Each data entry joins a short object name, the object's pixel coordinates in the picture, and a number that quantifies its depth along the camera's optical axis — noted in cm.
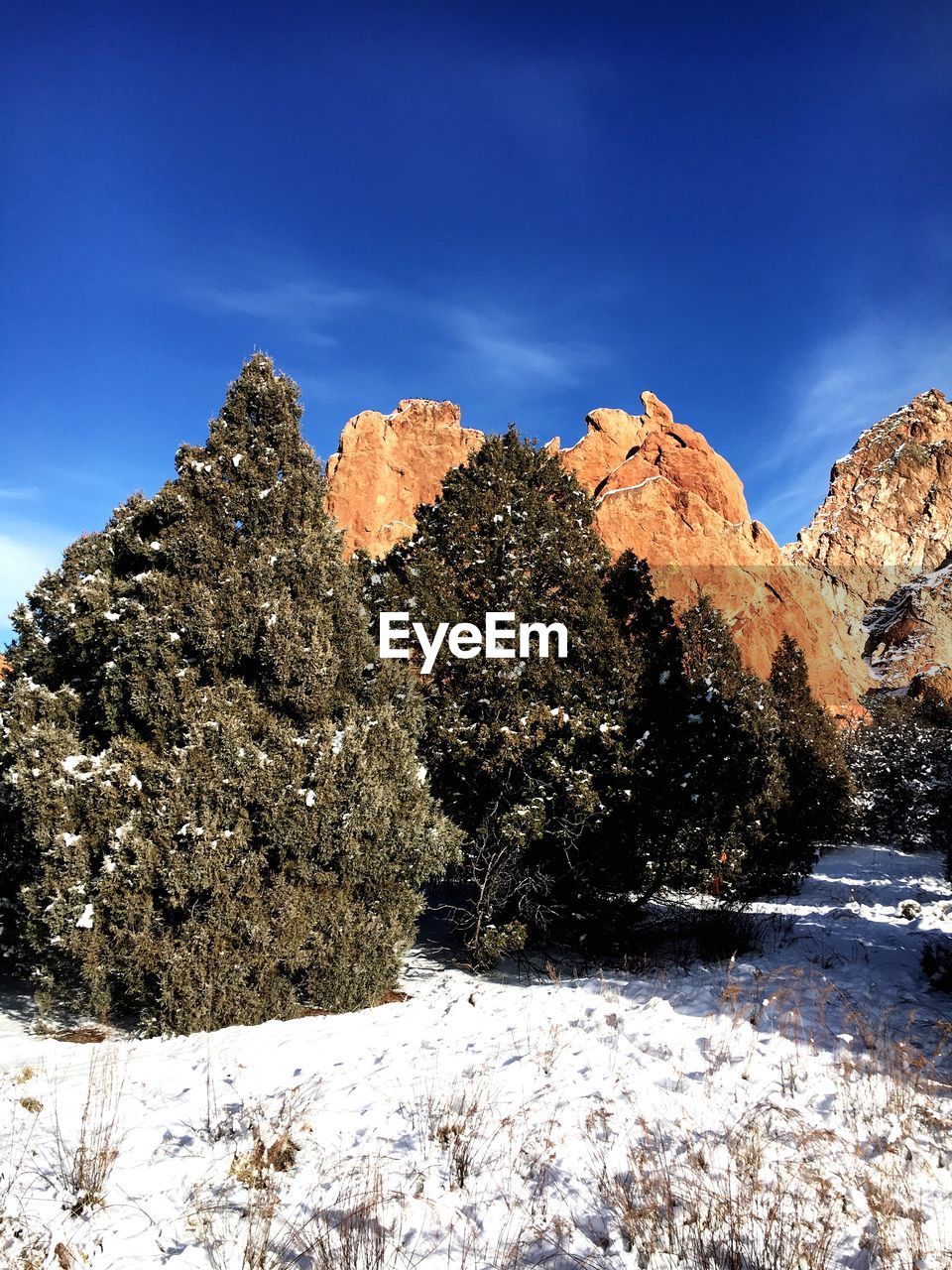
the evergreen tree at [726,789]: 821
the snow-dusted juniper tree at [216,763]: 555
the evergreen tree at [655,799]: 816
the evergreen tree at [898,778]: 1955
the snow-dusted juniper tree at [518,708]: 801
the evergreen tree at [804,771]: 1415
